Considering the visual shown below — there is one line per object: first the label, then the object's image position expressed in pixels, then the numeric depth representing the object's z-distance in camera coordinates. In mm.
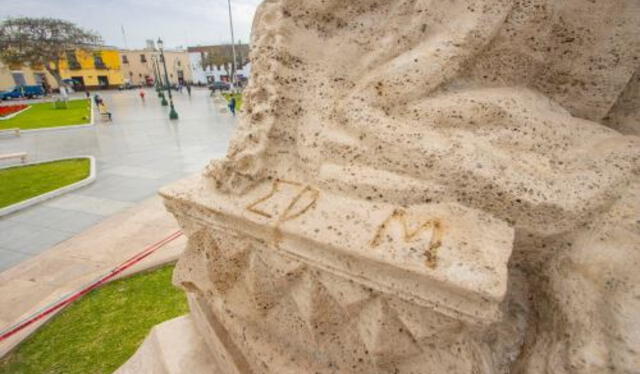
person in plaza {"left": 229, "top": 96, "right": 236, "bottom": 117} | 15672
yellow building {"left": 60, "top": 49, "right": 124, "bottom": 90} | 38875
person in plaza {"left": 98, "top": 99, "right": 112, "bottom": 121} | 14690
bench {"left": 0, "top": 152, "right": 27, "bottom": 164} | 7658
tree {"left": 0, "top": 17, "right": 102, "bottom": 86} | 24344
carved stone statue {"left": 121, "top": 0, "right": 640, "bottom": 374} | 1292
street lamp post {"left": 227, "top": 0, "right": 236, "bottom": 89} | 20148
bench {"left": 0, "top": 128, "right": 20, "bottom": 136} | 11912
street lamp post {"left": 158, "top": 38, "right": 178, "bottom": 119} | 14576
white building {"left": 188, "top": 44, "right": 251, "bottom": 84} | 44219
